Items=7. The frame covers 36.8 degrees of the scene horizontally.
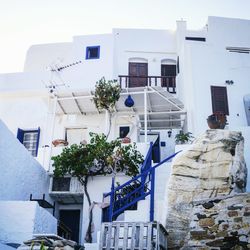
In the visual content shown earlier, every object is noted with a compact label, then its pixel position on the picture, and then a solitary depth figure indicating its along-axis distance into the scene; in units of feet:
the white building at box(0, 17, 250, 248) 51.21
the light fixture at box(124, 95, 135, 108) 51.98
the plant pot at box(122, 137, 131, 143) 47.55
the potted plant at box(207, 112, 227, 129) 36.17
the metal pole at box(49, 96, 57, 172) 50.53
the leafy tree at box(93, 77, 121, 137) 50.16
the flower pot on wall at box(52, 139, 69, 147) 49.29
